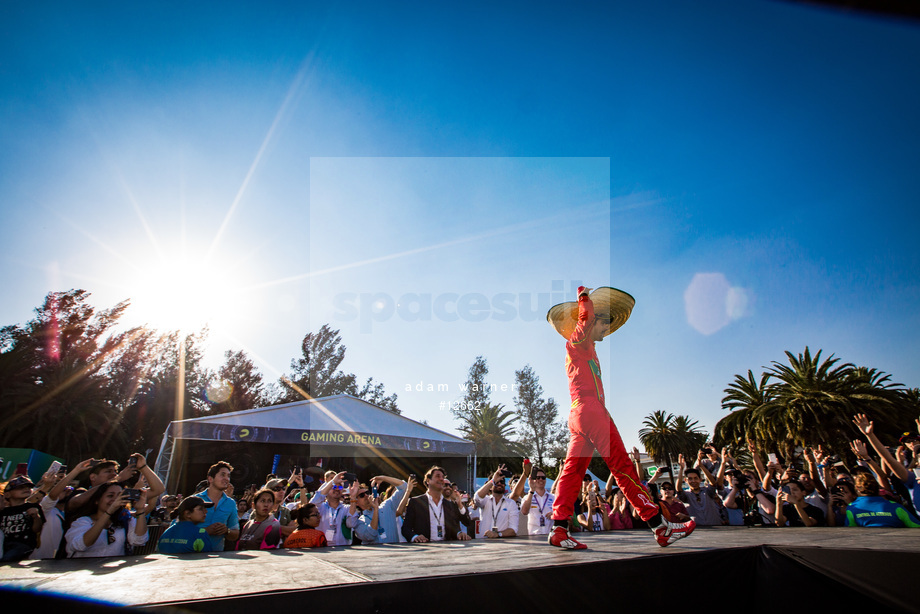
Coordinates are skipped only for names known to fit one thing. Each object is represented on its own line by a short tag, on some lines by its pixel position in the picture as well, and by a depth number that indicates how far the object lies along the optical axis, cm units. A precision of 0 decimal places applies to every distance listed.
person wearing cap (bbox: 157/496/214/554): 396
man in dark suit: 516
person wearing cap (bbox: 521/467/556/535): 574
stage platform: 151
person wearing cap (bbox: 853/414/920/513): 541
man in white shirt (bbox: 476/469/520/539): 583
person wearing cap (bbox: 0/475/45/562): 377
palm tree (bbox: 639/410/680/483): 3750
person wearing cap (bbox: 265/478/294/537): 546
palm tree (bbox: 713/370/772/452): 2506
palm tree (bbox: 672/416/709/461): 3688
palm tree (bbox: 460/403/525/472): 3628
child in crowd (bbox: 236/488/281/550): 490
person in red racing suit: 336
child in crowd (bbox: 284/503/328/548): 457
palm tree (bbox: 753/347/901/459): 1952
